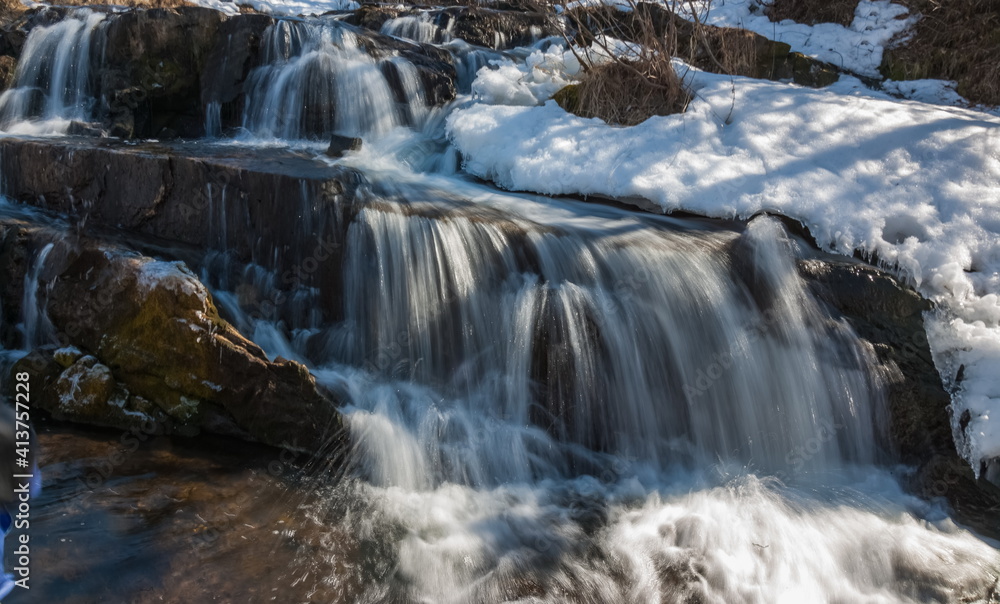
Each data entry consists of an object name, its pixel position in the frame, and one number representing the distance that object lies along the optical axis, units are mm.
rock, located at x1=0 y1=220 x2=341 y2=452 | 3742
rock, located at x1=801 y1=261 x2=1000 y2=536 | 3740
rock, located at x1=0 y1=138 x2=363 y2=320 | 4664
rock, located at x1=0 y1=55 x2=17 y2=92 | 7645
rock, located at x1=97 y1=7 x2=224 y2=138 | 7648
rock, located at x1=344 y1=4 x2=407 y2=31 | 10414
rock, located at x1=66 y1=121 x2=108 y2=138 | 6836
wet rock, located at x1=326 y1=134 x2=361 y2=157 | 6582
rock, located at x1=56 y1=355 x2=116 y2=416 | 3738
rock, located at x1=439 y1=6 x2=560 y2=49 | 10242
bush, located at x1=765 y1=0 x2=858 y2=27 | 10023
